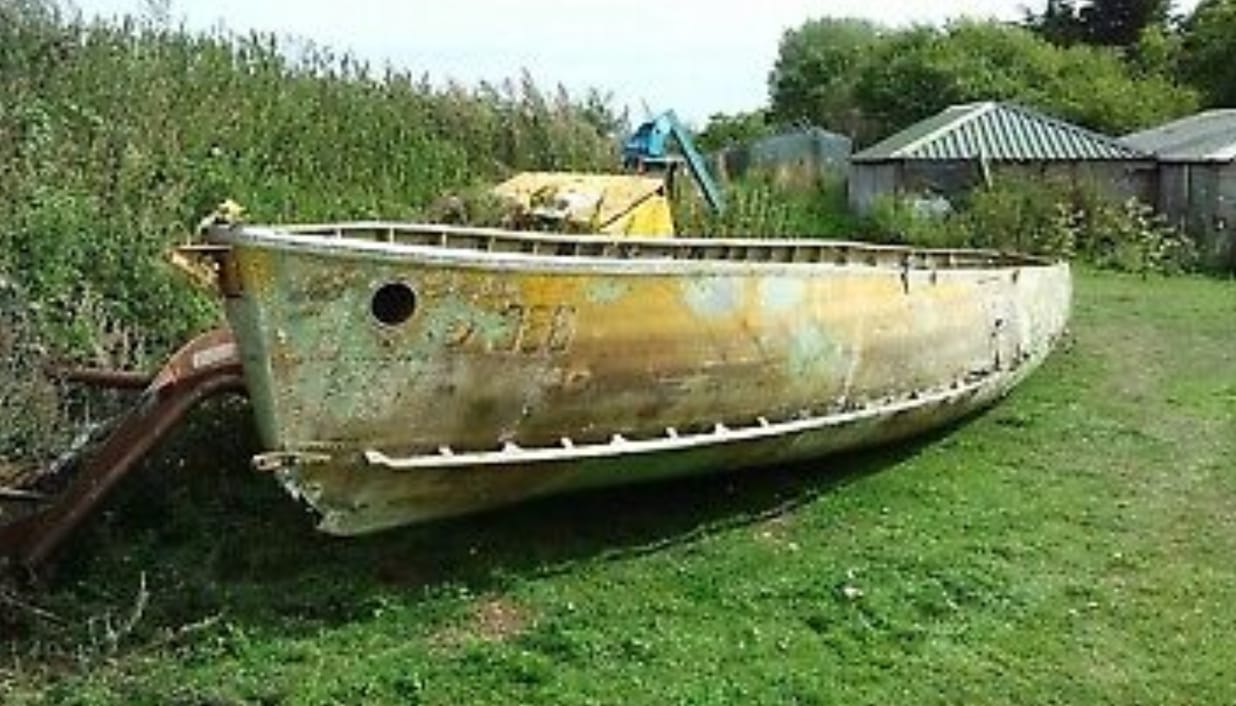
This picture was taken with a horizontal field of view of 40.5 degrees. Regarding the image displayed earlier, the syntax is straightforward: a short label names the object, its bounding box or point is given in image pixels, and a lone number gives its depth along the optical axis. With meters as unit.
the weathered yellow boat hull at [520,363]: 6.80
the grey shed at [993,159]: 25.06
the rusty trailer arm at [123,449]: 7.36
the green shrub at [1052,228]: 21.62
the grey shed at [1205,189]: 23.19
